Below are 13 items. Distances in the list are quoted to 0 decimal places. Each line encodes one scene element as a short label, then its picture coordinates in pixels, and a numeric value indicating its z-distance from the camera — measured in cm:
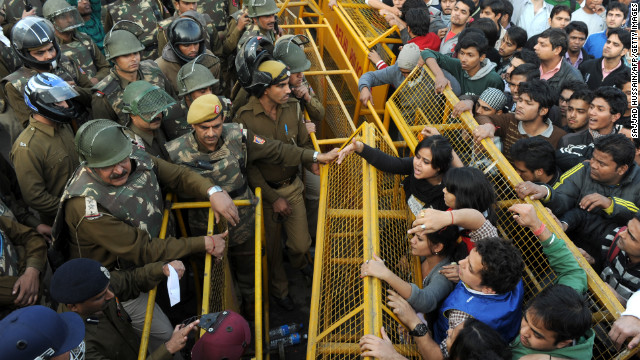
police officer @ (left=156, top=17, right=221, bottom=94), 480
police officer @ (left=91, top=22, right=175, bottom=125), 435
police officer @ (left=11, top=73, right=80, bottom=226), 358
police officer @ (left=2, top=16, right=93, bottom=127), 416
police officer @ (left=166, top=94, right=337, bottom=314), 351
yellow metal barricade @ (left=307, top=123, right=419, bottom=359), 253
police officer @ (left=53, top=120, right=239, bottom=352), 291
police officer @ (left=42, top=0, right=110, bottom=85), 512
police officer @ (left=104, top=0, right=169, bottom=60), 612
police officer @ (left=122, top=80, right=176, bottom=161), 370
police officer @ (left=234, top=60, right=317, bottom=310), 414
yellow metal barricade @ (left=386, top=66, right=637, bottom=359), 240
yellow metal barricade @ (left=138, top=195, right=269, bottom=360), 275
